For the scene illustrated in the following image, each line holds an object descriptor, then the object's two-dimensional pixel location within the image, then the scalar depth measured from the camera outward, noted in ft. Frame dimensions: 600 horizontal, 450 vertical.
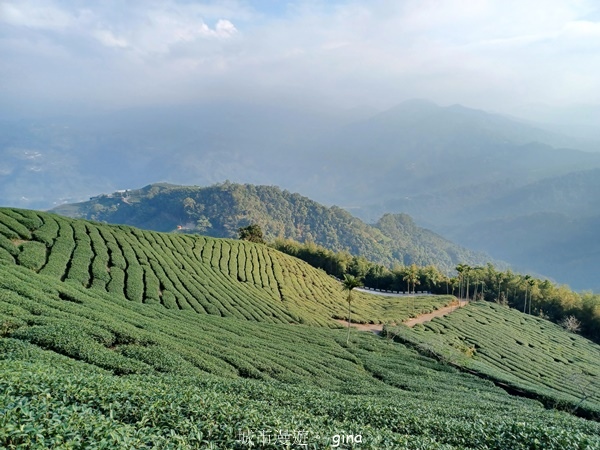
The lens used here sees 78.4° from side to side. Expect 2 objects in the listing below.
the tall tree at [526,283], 301.63
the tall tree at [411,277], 347.15
